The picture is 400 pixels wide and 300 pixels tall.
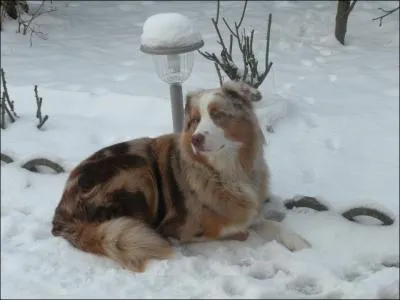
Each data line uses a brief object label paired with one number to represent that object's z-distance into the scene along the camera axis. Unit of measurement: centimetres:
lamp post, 377
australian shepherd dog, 323
